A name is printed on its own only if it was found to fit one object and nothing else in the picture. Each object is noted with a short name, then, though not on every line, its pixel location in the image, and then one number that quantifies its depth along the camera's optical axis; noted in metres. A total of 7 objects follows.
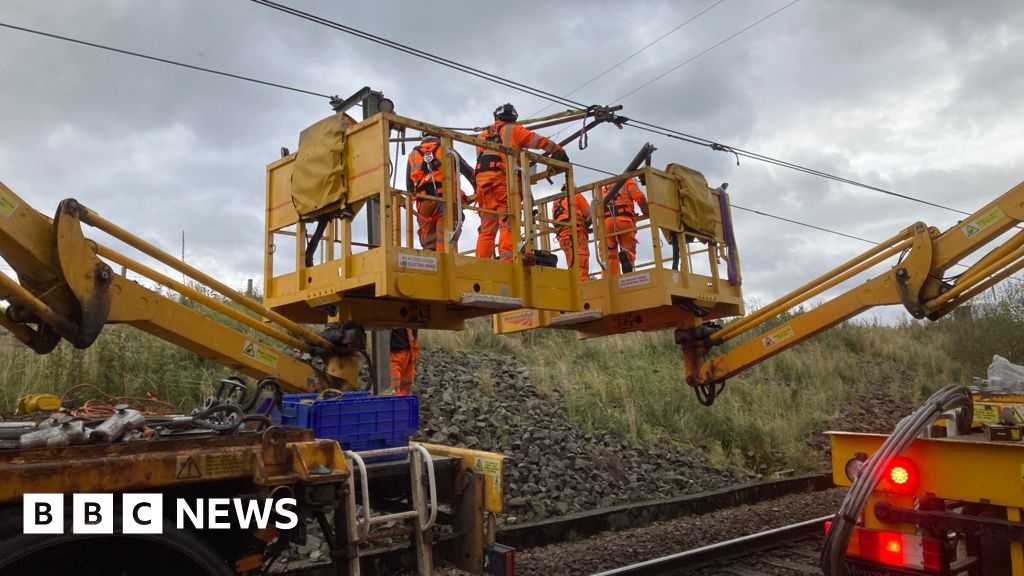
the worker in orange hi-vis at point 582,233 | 8.16
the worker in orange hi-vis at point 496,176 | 7.37
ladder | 3.89
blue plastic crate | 4.53
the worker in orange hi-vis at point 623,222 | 8.41
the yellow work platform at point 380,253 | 5.66
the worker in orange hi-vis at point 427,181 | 7.36
